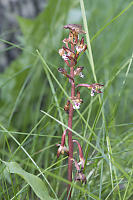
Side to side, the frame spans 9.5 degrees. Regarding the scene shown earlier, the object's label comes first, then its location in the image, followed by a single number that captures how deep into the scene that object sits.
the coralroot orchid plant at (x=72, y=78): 1.41
